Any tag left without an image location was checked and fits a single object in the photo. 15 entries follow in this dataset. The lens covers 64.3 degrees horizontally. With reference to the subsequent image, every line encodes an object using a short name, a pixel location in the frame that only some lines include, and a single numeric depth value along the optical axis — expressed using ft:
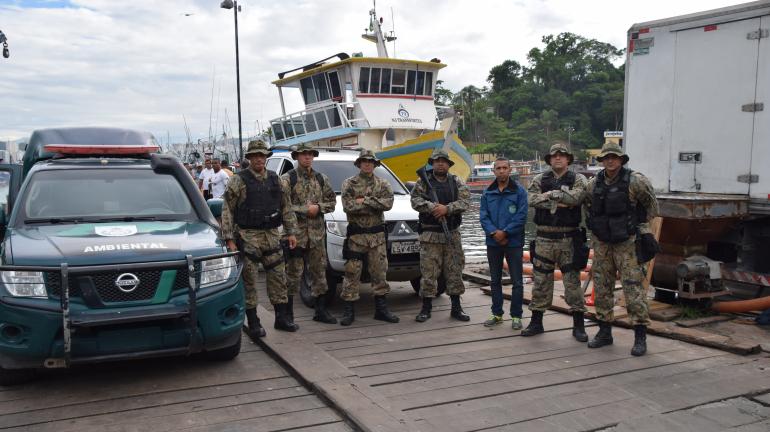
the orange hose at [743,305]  20.42
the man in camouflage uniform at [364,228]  20.67
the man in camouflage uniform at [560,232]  18.60
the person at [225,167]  42.73
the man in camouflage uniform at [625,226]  17.52
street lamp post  61.36
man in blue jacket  20.25
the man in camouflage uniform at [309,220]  20.70
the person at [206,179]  42.80
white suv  22.50
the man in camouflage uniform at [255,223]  18.98
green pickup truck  13.56
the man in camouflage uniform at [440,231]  21.07
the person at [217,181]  41.81
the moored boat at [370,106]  67.21
